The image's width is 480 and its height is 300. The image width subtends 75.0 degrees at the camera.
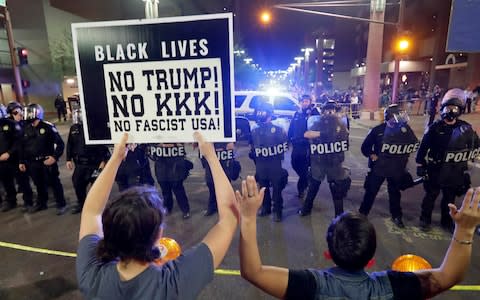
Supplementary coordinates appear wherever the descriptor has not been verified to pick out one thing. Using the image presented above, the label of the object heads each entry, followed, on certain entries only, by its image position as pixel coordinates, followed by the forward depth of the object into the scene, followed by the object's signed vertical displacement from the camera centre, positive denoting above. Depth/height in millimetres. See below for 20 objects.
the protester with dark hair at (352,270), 1454 -852
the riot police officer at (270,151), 5172 -952
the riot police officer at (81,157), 5352 -1044
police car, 11664 -385
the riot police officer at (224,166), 5465 -1273
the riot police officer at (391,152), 4656 -909
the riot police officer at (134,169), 5694 -1352
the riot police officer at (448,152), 4430 -881
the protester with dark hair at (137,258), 1273 -708
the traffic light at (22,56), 17494 +2248
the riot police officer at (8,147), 5738 -915
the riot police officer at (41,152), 5445 -969
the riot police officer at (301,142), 6133 -944
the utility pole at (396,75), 16031 +863
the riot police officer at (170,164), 5219 -1155
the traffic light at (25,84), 22984 +918
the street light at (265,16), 11781 +2868
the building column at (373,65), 18061 +1577
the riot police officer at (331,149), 4926 -879
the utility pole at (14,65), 16844 +1748
